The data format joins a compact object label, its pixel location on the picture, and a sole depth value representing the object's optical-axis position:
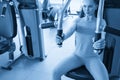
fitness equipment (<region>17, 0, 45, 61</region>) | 2.20
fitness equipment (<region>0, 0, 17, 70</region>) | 1.99
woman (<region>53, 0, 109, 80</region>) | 1.29
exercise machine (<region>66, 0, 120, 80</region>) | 1.34
